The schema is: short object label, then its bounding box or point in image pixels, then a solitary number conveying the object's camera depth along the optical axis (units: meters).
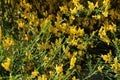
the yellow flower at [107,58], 2.38
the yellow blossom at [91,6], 2.50
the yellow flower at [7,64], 2.03
